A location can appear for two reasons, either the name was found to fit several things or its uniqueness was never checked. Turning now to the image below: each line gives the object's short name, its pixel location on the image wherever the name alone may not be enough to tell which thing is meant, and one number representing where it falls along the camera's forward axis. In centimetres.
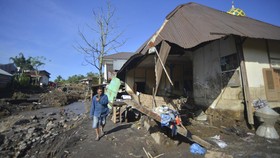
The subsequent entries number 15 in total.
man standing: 585
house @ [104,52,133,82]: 2017
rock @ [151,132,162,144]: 512
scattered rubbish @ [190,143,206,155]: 435
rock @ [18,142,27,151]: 638
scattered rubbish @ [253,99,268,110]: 581
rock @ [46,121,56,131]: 966
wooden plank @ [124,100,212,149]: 446
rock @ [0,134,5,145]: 792
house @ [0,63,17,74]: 3642
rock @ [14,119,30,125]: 1200
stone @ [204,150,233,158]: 387
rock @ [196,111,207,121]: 780
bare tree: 1670
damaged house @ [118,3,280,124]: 555
